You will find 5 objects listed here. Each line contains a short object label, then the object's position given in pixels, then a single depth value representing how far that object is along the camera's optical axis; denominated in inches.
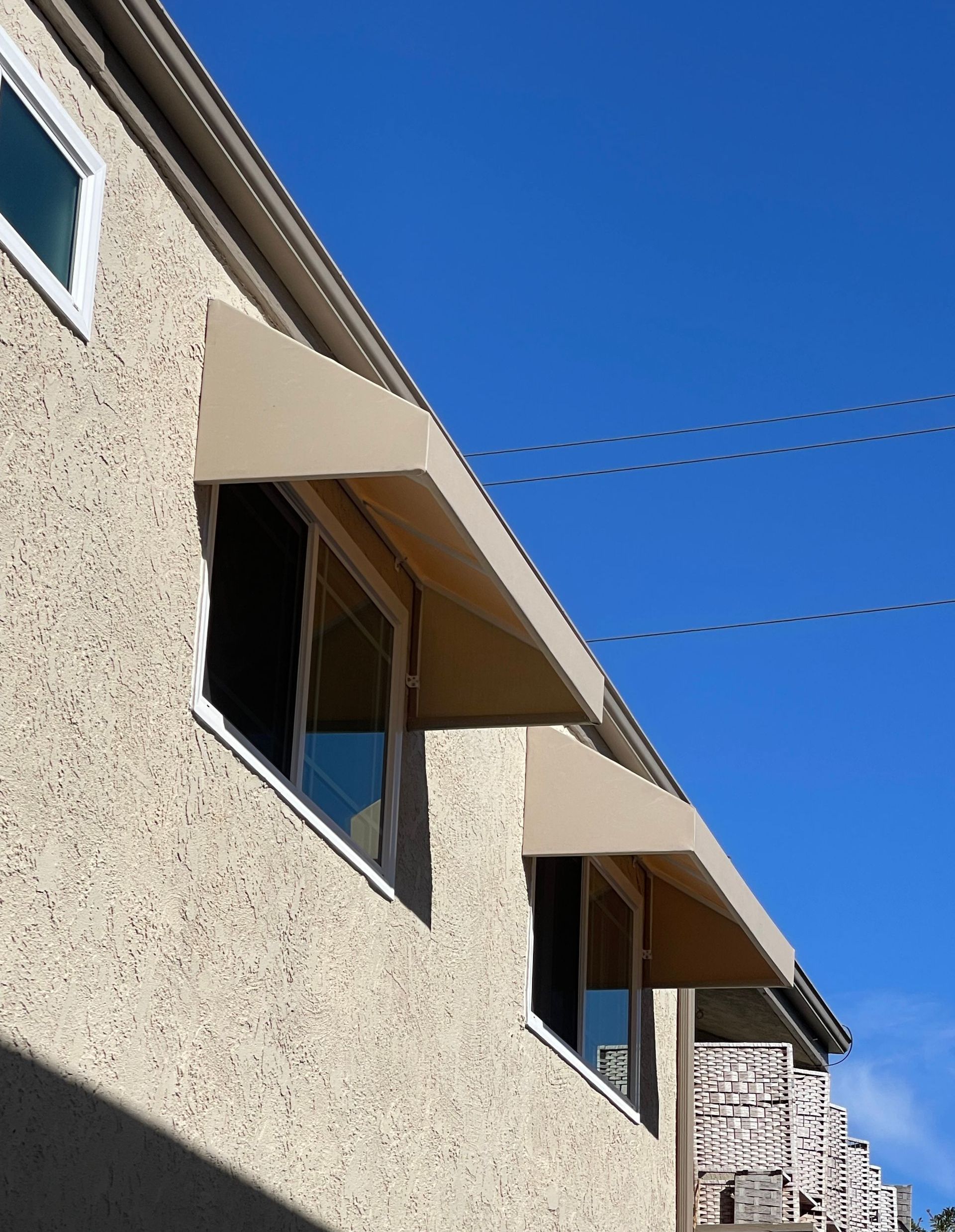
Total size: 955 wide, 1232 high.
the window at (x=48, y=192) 205.5
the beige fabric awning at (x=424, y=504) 241.4
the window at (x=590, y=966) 380.8
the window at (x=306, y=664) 249.6
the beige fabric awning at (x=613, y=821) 369.1
